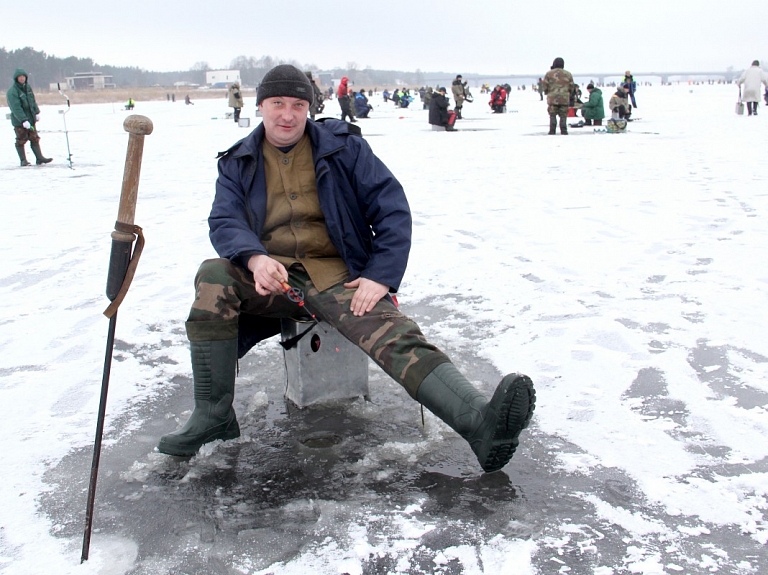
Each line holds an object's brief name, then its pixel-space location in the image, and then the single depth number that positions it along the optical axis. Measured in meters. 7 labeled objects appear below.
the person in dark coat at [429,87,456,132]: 19.16
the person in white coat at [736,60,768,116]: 19.45
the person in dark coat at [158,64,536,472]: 2.64
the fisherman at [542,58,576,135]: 15.23
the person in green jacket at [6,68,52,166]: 11.61
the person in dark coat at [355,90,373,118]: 27.39
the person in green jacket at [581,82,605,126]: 17.87
